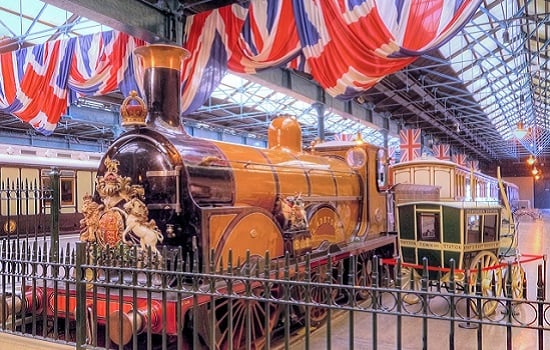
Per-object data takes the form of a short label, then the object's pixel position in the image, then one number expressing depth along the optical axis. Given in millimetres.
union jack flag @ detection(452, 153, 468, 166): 25983
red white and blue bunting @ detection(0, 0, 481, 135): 5531
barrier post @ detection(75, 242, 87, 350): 3363
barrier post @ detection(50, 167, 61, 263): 4430
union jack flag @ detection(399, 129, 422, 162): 17531
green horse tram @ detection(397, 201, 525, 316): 5938
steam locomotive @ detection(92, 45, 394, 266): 4215
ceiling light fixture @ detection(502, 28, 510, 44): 10323
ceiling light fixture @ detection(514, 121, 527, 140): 14802
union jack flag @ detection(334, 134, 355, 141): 17141
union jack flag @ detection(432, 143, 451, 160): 22875
